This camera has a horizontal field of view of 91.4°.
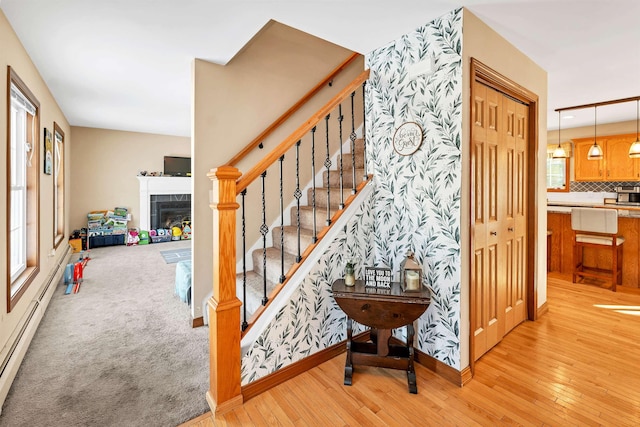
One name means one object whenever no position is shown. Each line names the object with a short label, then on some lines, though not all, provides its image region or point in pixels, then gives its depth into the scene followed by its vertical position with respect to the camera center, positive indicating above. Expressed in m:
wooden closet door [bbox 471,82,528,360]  2.19 -0.01
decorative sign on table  2.06 -0.43
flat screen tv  7.23 +1.13
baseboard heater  1.93 -0.93
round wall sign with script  2.16 +0.54
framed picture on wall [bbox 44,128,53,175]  3.66 +0.76
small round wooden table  1.92 -0.63
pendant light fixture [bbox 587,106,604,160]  4.44 +0.88
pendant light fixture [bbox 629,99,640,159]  4.17 +0.87
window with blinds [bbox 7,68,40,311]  2.76 +0.27
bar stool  3.52 -0.29
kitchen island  3.74 -0.43
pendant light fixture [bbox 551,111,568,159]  4.84 +0.93
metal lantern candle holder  2.00 -0.40
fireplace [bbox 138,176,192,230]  6.90 +0.33
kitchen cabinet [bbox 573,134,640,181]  5.32 +0.92
